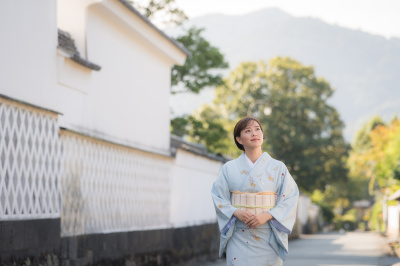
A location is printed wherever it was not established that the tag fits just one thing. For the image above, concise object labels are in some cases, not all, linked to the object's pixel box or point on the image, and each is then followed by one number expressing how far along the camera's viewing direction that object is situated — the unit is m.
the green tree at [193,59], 34.02
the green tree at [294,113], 69.90
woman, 8.01
